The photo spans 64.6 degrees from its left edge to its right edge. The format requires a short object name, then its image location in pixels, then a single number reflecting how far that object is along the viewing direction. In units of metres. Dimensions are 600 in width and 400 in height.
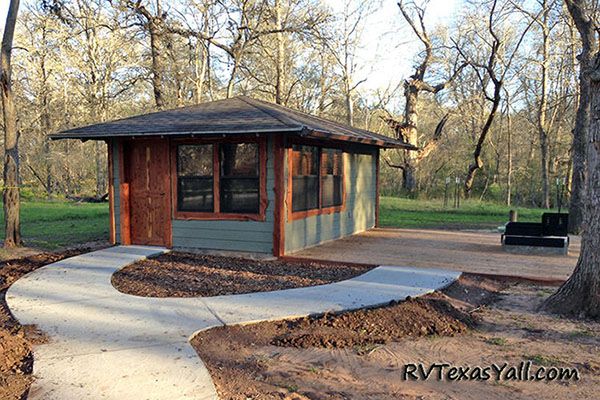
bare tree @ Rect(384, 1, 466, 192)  21.91
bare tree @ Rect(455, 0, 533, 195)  16.36
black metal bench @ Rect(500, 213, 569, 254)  8.41
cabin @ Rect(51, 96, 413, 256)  7.77
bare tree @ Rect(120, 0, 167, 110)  14.37
